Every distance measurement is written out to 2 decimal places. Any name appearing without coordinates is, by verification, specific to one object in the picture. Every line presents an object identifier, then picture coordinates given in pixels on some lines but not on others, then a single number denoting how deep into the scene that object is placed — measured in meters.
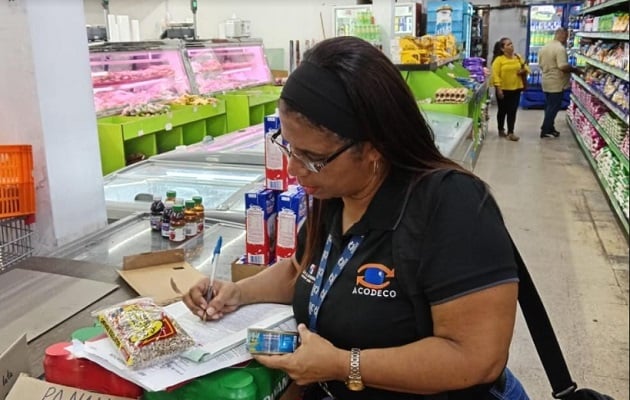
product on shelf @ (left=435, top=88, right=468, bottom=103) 6.53
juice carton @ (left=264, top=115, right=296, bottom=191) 2.03
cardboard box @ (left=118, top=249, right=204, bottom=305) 1.91
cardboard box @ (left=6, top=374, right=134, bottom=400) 1.27
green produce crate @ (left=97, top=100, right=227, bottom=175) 4.85
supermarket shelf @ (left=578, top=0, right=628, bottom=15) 6.14
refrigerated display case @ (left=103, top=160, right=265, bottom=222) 2.96
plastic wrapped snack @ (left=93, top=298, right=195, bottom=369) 1.25
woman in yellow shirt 9.98
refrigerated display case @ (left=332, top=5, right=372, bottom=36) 8.75
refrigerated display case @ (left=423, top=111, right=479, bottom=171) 4.64
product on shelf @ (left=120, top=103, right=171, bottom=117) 5.29
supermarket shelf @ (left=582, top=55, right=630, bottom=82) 5.44
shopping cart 2.27
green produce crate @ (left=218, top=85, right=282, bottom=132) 6.71
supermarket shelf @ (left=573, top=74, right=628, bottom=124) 5.72
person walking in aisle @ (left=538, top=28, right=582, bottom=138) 9.94
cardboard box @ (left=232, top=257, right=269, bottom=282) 1.98
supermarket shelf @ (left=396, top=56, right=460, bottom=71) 6.57
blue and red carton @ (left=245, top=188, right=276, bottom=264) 1.99
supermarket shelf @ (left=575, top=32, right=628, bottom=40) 5.87
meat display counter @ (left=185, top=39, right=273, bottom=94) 6.77
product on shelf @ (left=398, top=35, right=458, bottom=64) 6.66
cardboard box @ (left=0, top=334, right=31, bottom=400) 1.33
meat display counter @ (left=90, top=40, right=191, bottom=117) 5.49
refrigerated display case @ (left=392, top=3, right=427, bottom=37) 8.77
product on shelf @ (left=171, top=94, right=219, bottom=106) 6.00
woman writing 1.12
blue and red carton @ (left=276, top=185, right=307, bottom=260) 1.93
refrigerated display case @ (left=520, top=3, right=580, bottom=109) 13.52
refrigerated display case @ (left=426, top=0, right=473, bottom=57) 10.73
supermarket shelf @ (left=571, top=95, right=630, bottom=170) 5.52
